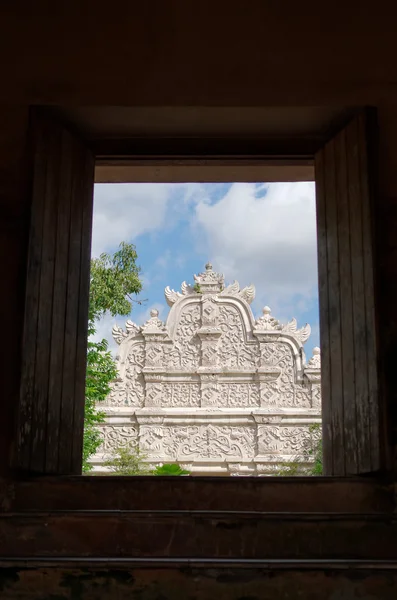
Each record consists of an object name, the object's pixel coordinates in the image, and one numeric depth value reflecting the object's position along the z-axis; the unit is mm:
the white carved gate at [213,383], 12352
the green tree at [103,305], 10281
